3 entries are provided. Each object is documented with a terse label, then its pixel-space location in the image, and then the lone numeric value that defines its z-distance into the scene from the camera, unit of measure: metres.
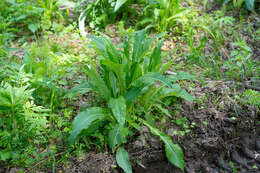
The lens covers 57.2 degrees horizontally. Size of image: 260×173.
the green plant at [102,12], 3.79
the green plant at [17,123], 2.09
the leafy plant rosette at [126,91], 2.14
